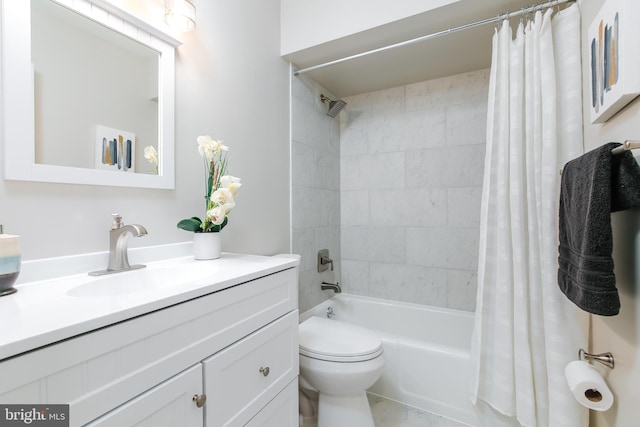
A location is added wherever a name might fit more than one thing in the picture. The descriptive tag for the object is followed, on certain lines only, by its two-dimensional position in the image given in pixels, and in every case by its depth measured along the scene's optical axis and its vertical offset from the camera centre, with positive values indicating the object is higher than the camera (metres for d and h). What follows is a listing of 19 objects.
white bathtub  1.62 -0.91
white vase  1.20 -0.14
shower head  2.31 +0.85
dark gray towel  0.71 -0.01
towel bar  0.64 +0.15
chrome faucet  0.98 -0.11
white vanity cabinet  0.50 -0.35
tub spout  2.28 -0.59
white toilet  1.34 -0.75
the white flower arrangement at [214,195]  1.18 +0.07
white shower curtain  1.26 -0.10
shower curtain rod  1.35 +0.95
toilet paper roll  0.88 -0.55
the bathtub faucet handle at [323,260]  2.27 -0.39
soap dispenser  0.71 -0.12
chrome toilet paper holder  0.89 -0.47
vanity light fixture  1.19 +0.81
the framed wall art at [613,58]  0.70 +0.43
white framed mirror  0.83 +0.40
